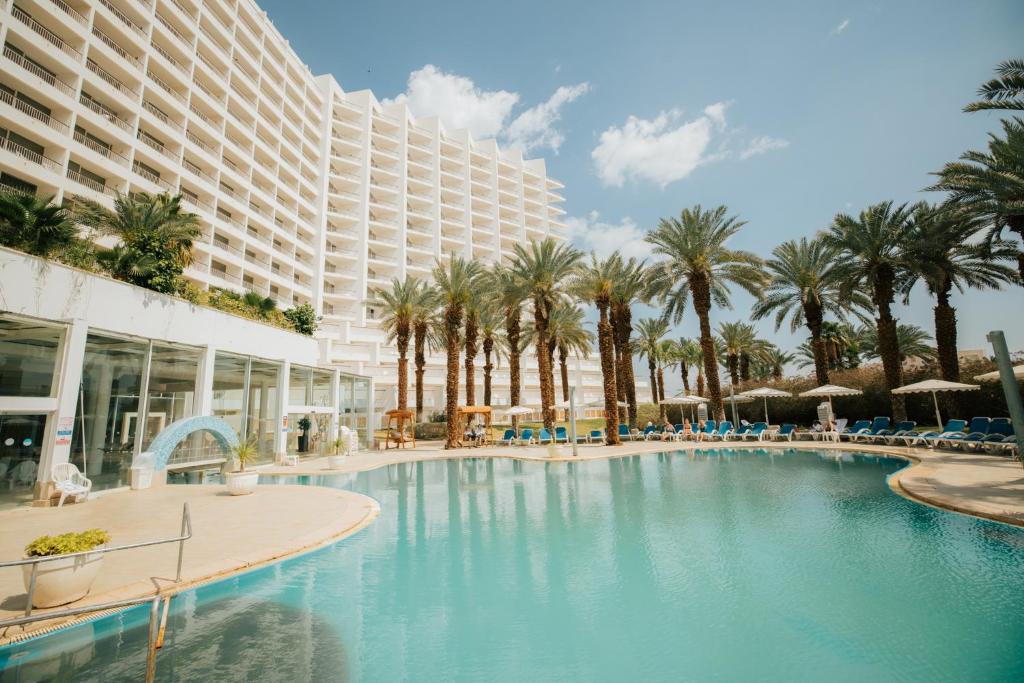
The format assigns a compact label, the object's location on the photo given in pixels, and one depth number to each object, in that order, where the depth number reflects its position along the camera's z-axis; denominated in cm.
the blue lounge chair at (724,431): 2361
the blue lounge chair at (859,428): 1912
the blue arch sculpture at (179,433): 1277
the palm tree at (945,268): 1892
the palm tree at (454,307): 2583
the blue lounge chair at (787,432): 2198
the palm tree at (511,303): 2688
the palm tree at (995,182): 1296
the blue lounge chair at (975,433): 1445
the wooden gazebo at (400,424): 2700
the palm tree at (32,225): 1191
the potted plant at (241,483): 1123
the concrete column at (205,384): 1478
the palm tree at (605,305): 2445
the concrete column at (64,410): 992
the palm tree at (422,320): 2929
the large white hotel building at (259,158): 2416
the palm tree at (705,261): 2430
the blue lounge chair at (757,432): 2258
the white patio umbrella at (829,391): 2091
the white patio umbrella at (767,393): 2389
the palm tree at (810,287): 2506
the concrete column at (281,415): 1891
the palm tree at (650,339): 4366
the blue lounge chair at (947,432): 1542
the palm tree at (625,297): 2669
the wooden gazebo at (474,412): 2745
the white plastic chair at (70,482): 998
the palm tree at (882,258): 2039
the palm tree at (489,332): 3173
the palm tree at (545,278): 2611
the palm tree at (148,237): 1312
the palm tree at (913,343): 3500
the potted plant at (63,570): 461
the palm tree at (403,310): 2919
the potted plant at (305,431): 2304
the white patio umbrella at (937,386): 1662
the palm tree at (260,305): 1914
